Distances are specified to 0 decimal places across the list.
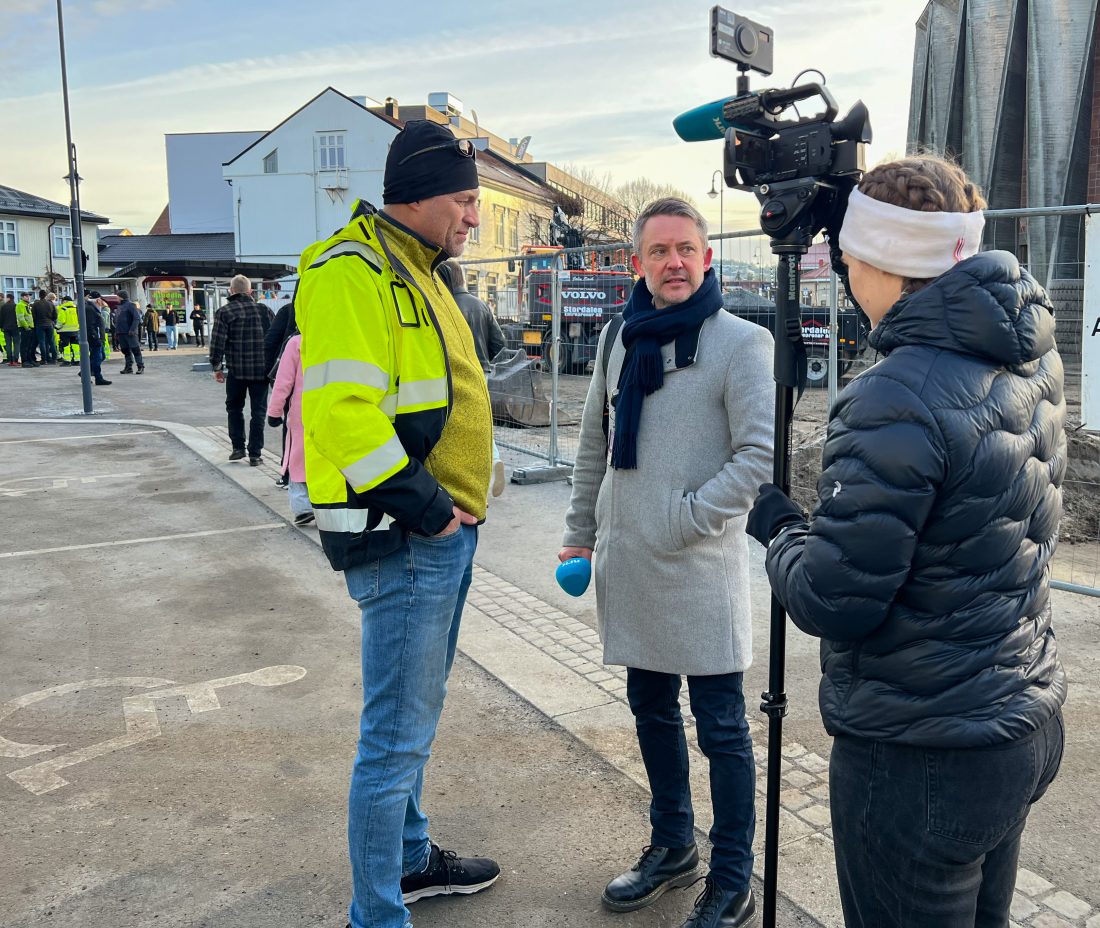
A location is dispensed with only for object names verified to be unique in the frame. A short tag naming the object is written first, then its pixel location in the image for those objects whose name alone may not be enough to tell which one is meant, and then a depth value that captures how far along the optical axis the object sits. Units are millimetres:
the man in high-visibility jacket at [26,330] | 26812
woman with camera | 1616
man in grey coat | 2660
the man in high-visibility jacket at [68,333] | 26344
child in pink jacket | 6465
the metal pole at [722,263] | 7235
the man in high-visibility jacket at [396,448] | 2236
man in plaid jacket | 9906
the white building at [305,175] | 46438
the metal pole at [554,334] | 8461
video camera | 2105
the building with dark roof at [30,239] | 48656
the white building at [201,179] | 64438
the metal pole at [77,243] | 14609
